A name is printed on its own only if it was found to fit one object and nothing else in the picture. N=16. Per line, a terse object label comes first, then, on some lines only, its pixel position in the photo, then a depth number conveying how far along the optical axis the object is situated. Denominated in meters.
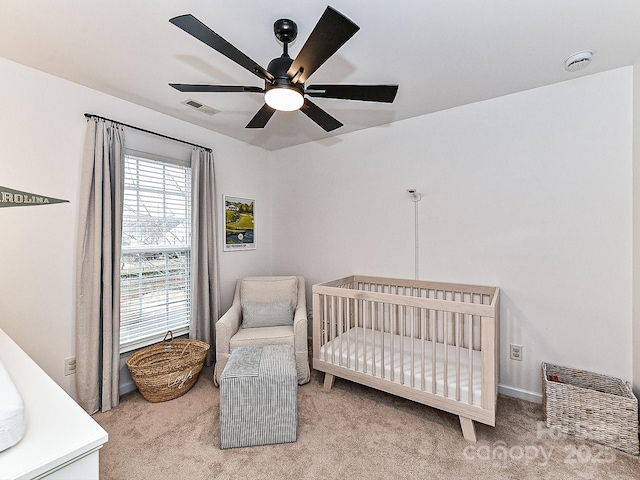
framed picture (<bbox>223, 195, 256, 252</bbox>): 3.36
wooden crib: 1.84
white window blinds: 2.57
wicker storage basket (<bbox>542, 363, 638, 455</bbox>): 1.80
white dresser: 0.76
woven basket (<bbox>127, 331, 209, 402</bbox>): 2.33
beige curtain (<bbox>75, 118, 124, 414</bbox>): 2.21
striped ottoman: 1.85
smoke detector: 1.87
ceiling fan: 1.14
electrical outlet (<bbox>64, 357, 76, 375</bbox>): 2.21
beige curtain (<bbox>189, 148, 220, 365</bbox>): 2.90
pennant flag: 1.96
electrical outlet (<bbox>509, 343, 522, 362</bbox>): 2.40
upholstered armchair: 2.54
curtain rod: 2.26
